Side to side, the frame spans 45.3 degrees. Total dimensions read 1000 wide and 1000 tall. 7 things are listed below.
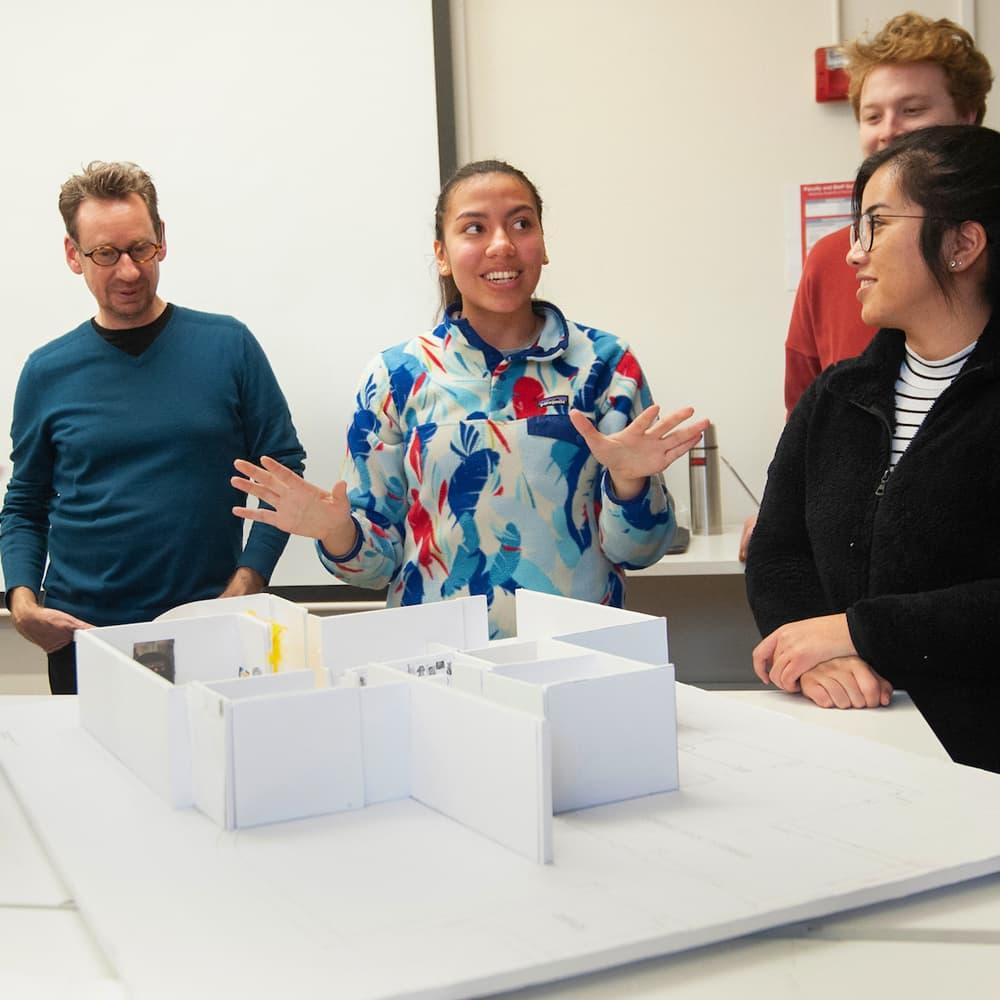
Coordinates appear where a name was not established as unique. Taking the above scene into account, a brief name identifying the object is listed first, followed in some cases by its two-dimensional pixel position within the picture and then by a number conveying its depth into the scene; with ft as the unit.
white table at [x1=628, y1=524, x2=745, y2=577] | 8.71
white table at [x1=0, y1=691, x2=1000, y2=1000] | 2.60
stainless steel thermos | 9.99
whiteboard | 10.22
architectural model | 3.38
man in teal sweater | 8.09
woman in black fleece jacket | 4.85
